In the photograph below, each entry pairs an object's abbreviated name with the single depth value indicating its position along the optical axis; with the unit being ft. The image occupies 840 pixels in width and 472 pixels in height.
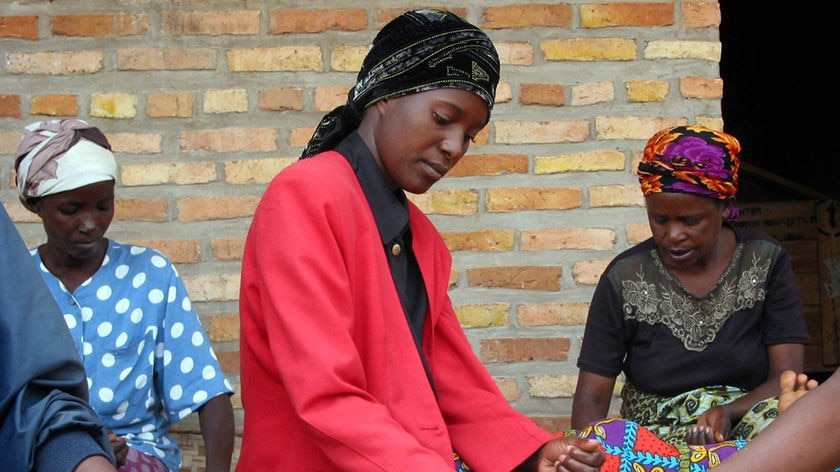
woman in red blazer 7.84
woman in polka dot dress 11.41
